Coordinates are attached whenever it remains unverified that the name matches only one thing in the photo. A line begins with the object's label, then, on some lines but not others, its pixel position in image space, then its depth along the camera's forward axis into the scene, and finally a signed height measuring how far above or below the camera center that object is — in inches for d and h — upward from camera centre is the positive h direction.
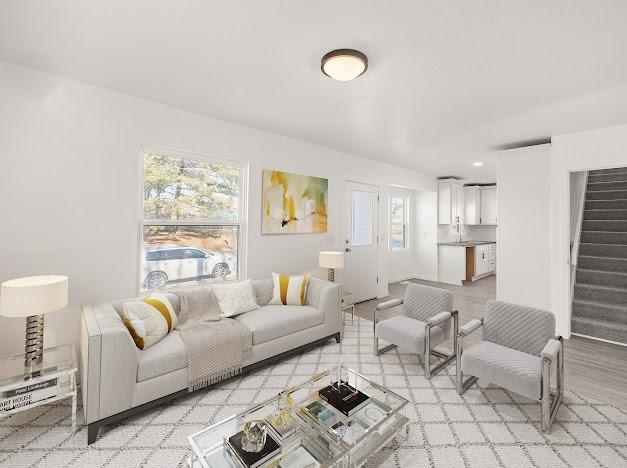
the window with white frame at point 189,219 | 117.5 +6.8
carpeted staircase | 142.2 -12.8
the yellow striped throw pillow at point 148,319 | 88.7 -27.4
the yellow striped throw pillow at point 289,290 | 132.4 -25.0
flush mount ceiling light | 77.8 +47.7
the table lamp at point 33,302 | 71.2 -17.5
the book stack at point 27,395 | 68.5 -39.7
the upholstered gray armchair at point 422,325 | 105.0 -34.3
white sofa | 73.5 -37.3
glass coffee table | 58.2 -43.7
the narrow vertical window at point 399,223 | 270.7 +13.7
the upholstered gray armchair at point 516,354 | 77.4 -35.6
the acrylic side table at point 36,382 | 69.2 -37.3
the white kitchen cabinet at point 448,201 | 275.4 +35.0
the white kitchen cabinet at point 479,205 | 301.1 +35.0
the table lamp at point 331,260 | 149.8 -12.3
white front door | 193.6 -2.5
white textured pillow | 116.5 -26.1
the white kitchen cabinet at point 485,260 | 279.6 -21.7
